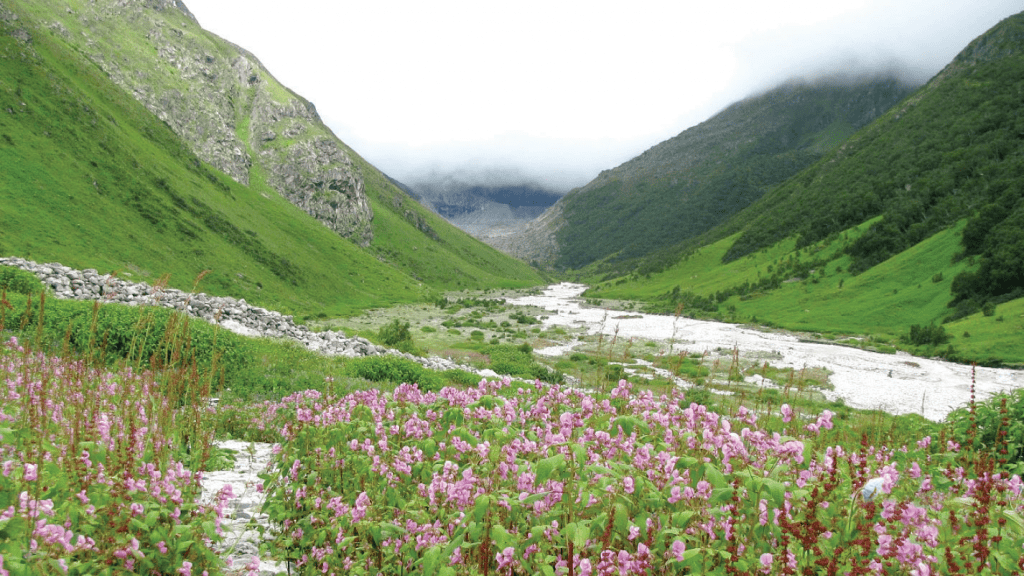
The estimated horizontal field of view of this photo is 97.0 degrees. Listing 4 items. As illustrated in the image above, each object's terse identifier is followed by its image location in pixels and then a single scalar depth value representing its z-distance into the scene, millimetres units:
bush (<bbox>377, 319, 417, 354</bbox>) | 30366
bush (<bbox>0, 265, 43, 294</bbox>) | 18719
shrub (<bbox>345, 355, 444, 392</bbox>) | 17750
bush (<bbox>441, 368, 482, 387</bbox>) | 19297
